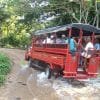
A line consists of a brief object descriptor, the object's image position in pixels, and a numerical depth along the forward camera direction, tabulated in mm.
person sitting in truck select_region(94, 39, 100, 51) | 6301
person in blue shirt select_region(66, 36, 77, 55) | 5842
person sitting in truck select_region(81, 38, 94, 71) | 5950
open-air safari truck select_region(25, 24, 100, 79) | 5828
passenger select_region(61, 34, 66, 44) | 6116
